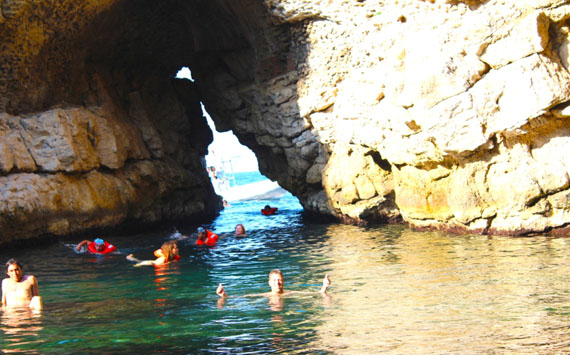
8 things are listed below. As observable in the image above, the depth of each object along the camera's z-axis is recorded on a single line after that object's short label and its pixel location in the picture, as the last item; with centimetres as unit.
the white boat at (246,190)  5138
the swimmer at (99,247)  1705
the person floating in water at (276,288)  949
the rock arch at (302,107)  1436
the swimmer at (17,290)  966
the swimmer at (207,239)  1815
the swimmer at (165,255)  1434
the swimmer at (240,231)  2036
